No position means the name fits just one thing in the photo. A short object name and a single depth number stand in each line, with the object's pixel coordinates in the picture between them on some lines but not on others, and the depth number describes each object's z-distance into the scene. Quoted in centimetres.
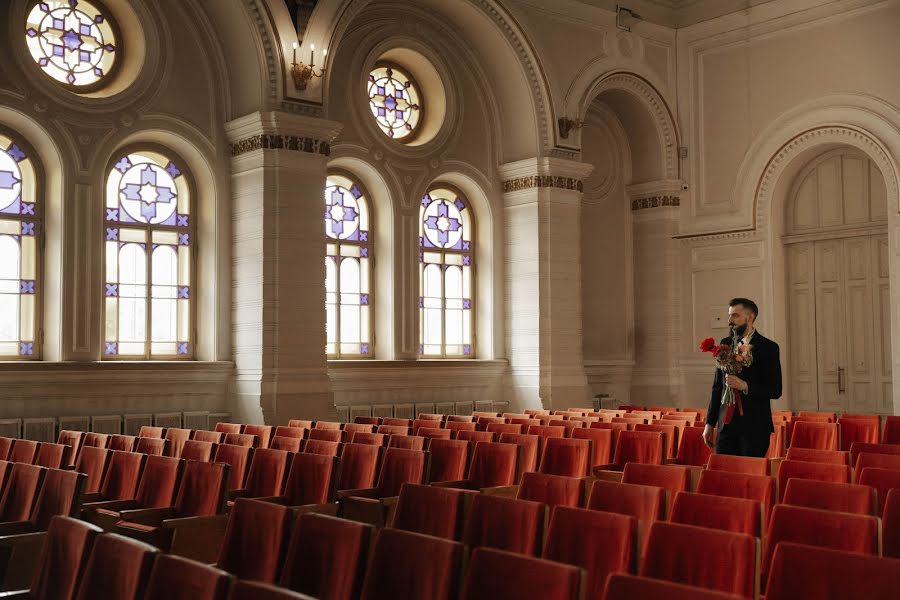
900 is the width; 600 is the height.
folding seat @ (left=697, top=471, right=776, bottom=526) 514
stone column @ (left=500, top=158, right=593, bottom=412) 1566
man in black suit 670
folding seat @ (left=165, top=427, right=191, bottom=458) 814
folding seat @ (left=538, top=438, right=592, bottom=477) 708
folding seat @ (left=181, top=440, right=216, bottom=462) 732
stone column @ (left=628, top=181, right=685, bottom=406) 1728
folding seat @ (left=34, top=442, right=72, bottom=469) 735
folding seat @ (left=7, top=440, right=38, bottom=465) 768
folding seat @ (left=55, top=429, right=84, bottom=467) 852
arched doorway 1541
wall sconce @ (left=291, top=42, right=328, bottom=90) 1262
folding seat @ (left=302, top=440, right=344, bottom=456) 734
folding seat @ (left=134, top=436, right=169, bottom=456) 775
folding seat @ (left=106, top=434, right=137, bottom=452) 815
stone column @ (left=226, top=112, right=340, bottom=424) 1255
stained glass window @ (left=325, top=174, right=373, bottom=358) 1463
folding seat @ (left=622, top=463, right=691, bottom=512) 554
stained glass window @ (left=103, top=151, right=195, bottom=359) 1254
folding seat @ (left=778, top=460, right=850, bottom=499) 552
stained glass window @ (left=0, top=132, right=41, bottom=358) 1176
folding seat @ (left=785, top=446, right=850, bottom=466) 627
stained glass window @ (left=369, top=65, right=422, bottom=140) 1532
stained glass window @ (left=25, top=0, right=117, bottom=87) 1208
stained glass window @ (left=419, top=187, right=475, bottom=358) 1575
